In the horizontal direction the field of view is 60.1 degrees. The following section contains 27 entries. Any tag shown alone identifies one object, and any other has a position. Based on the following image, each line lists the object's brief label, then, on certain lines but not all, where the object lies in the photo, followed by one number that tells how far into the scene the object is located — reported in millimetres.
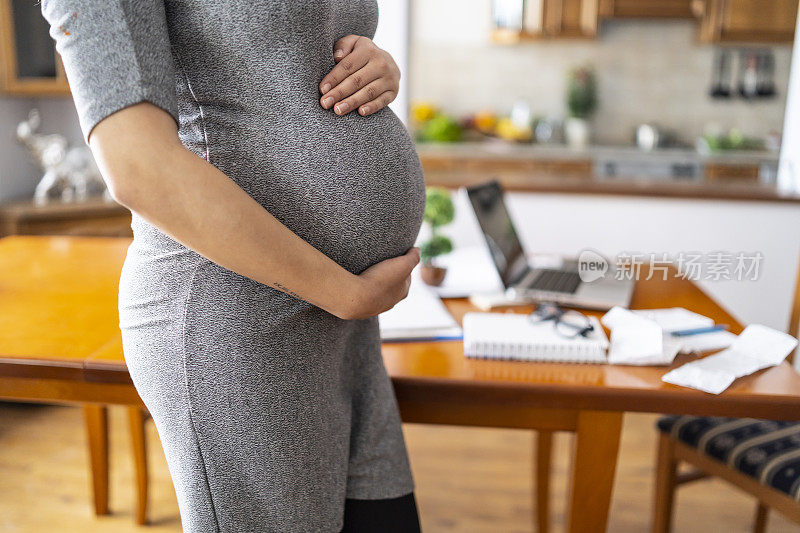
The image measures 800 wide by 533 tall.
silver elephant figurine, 2715
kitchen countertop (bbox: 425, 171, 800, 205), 2314
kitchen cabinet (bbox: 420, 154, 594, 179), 4746
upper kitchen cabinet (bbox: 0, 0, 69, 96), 2615
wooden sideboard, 2539
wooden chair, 1330
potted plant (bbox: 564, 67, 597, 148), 5102
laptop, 1513
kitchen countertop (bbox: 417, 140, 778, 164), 4664
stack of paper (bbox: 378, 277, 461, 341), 1293
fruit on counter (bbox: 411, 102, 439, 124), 5215
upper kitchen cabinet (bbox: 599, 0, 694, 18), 4828
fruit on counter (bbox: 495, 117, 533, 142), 5000
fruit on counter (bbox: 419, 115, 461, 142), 4980
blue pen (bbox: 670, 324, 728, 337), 1285
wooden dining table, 1064
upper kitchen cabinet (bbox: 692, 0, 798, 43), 4684
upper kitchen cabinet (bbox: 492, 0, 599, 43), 4871
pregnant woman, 594
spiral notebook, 1174
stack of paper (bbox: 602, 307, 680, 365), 1147
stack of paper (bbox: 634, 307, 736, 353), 1241
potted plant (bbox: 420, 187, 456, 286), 1646
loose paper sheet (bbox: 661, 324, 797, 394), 1080
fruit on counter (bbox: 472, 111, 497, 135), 5164
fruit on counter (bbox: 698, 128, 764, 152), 4758
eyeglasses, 1227
